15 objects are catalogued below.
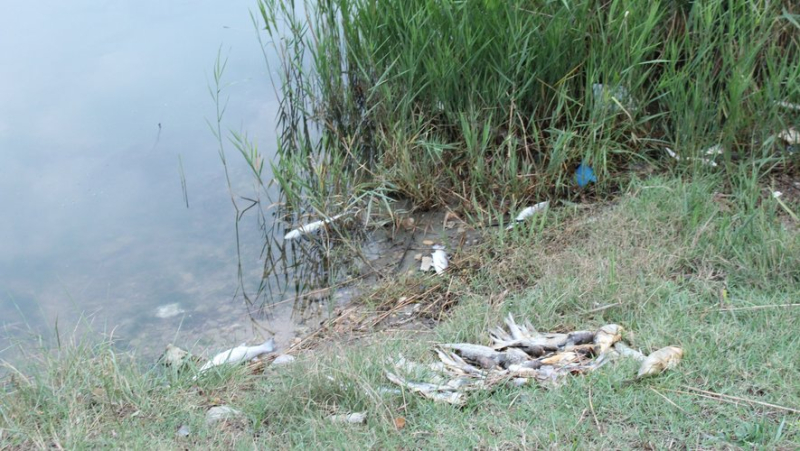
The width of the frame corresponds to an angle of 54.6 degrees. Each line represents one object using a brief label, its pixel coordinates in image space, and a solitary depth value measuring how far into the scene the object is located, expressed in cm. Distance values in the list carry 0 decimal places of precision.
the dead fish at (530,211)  342
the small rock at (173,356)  280
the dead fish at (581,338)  250
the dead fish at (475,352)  246
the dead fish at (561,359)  240
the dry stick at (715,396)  214
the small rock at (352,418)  220
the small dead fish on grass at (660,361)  223
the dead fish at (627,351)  233
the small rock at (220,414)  230
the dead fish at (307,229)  367
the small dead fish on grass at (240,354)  274
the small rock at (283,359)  272
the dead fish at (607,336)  242
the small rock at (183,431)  225
